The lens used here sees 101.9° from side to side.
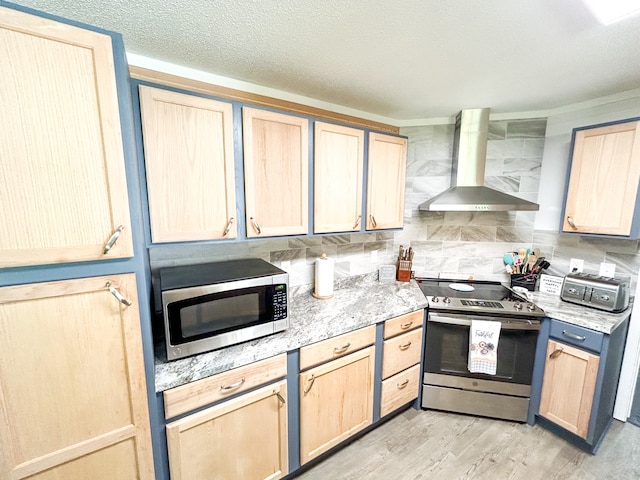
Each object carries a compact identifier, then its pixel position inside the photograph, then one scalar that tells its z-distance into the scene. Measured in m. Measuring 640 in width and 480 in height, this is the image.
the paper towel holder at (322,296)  1.93
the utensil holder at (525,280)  2.19
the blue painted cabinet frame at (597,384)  1.60
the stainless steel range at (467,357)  1.81
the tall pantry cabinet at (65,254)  0.74
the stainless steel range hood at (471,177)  1.97
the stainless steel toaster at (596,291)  1.73
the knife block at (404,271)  2.40
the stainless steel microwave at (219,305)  1.17
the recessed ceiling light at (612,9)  0.98
